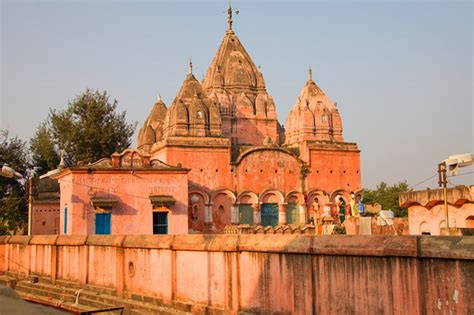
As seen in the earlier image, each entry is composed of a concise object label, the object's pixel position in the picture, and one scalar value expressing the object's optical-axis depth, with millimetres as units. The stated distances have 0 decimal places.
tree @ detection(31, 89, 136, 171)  36438
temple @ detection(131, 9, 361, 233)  27859
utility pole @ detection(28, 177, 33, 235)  19781
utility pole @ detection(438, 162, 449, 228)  15214
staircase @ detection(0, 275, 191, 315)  10323
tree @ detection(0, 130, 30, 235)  32844
